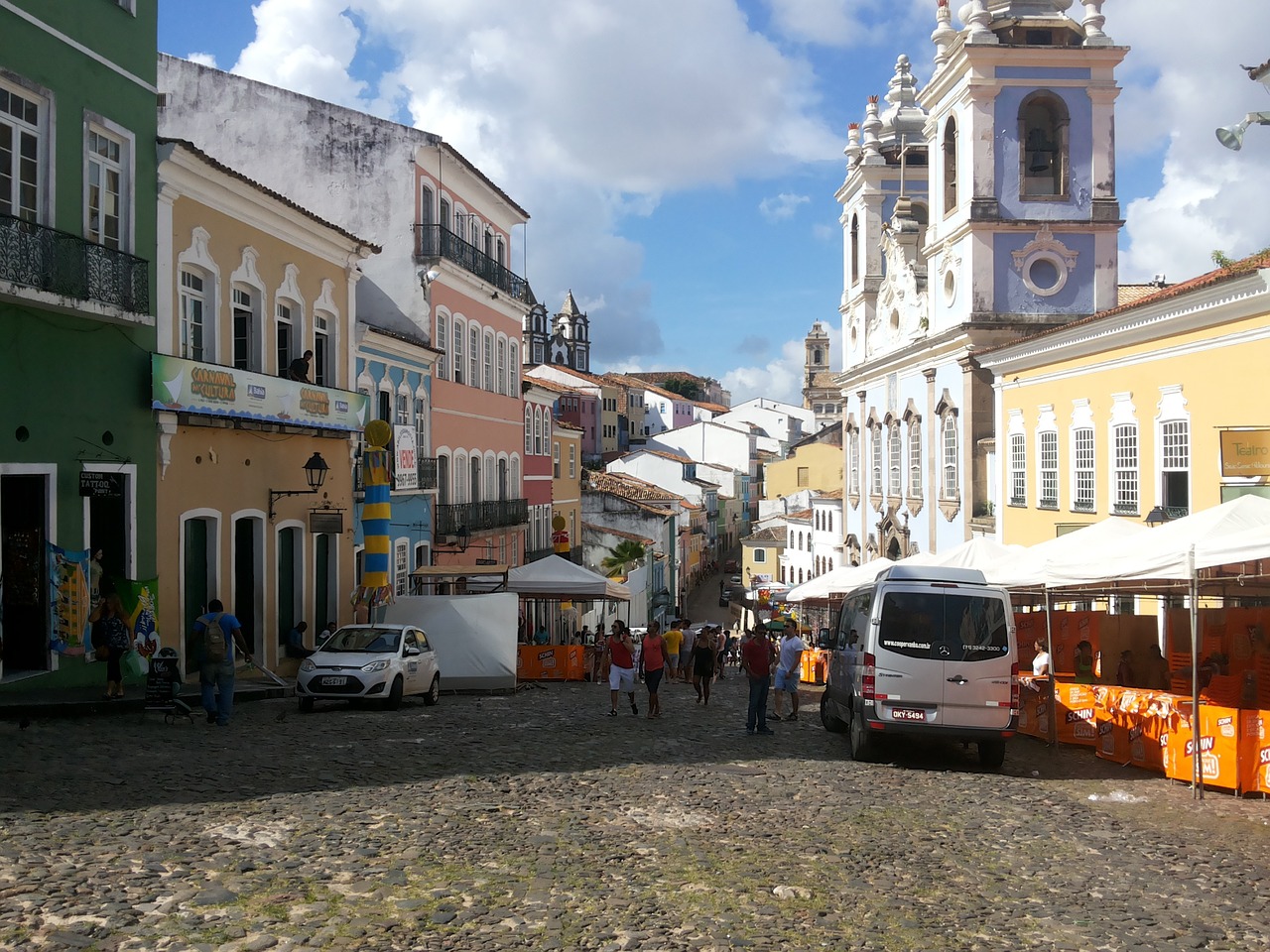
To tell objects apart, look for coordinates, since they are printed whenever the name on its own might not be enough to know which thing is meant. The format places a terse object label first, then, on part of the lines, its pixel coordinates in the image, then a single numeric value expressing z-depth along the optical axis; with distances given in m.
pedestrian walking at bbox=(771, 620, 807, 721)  19.05
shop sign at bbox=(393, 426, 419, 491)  25.91
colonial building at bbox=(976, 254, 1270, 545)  19.38
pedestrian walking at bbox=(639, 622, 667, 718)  17.42
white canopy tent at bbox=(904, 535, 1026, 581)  20.27
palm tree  52.03
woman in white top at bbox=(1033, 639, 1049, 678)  17.20
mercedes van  13.42
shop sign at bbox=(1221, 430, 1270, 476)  17.23
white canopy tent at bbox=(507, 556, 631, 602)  24.88
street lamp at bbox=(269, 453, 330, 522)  21.02
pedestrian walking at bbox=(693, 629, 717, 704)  20.06
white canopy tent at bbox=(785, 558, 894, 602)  26.85
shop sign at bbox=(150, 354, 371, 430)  16.95
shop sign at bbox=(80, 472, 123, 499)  15.34
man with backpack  14.04
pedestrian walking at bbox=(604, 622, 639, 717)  17.77
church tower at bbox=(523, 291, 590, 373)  146.62
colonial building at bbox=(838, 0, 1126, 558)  35.25
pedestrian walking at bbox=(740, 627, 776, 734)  15.94
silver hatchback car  16.50
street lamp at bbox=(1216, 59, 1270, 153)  14.55
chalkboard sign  13.76
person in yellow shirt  24.06
